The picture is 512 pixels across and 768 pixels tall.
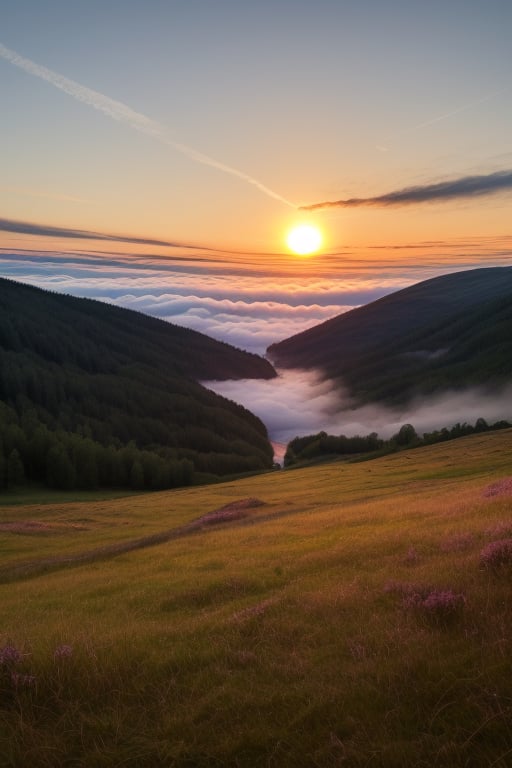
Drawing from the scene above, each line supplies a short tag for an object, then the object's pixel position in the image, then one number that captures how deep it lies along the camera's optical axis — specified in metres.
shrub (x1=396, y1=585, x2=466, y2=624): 11.36
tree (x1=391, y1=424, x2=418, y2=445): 155.50
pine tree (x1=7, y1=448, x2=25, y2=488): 134.88
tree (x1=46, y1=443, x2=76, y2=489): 142.38
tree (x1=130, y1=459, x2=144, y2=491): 155.38
